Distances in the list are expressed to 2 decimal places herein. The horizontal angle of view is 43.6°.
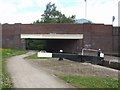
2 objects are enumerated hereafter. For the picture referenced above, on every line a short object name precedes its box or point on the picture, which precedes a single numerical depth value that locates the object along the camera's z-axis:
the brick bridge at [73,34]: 33.42
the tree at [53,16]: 52.41
